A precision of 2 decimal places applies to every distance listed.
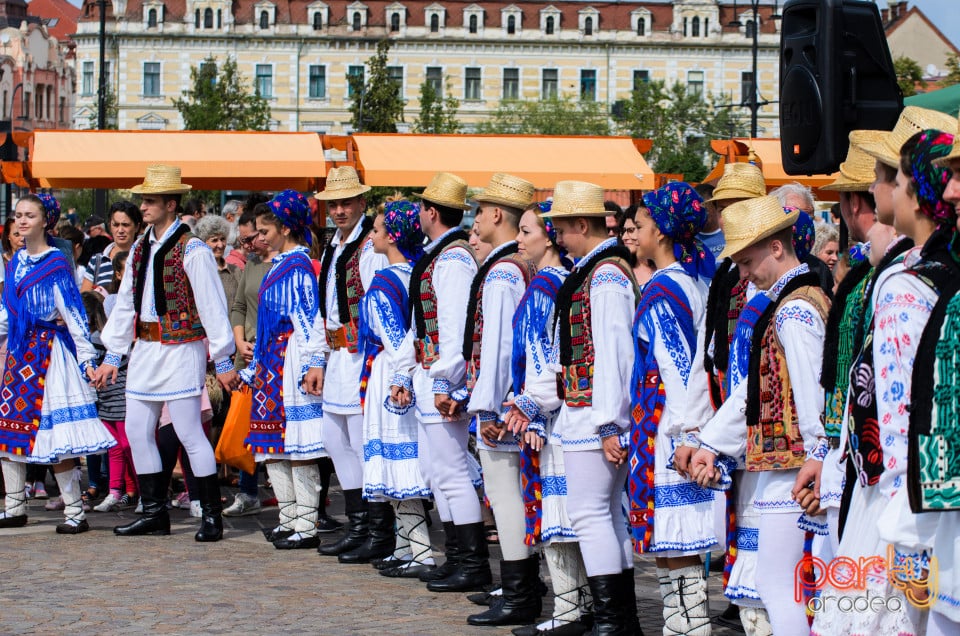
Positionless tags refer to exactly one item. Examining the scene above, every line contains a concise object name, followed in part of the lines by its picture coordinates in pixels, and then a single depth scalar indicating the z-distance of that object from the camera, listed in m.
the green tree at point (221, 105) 59.00
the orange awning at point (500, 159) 16.17
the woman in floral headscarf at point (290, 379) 10.02
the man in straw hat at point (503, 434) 7.63
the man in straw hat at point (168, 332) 10.09
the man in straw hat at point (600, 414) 6.76
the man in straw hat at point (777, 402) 5.57
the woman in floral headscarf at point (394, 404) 9.06
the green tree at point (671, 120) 57.81
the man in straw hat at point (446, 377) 8.31
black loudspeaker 8.11
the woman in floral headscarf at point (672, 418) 6.46
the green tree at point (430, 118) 61.34
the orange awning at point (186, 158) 15.66
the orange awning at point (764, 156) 14.45
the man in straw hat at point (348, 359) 9.69
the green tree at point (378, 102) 52.88
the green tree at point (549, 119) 71.69
